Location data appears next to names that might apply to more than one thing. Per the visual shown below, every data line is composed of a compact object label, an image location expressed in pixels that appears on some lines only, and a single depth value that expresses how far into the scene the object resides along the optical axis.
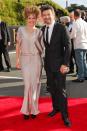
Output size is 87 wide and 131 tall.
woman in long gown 3.55
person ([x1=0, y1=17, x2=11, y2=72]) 6.78
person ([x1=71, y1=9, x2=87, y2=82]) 5.45
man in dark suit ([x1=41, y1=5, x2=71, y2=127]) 3.35
